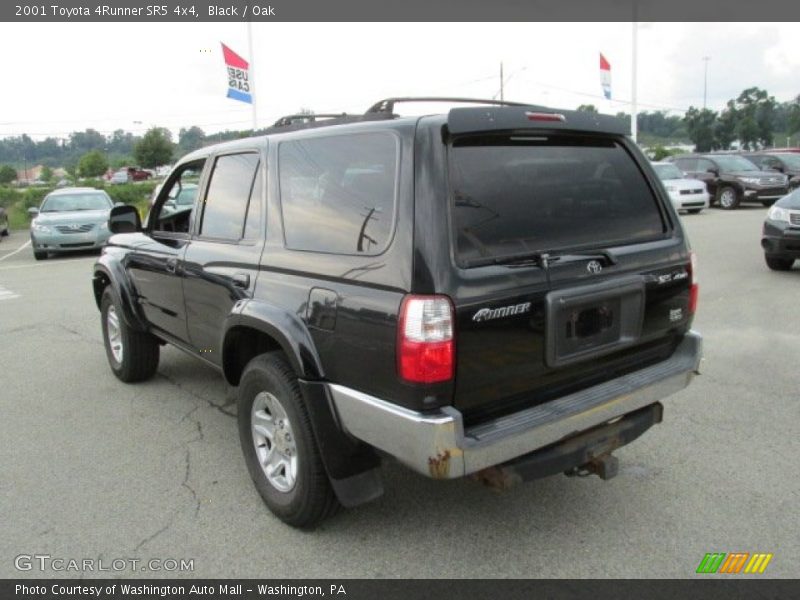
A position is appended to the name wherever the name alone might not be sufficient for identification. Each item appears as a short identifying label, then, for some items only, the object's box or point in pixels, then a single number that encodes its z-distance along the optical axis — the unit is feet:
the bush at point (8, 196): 94.48
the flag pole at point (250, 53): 60.18
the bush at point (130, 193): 100.78
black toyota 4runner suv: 8.45
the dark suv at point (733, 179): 68.33
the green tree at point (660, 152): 154.03
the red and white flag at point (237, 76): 58.59
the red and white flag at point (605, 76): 84.84
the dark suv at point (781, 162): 77.56
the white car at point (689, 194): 64.08
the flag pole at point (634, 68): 88.20
